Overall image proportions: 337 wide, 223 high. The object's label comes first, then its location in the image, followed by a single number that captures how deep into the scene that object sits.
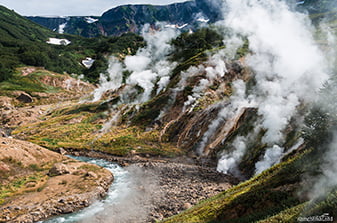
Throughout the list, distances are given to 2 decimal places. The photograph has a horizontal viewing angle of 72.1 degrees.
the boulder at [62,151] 49.50
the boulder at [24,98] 115.53
